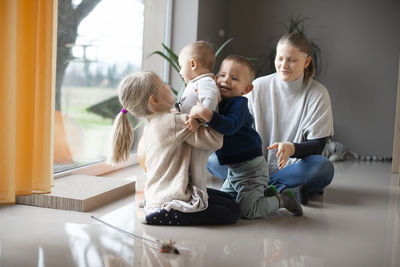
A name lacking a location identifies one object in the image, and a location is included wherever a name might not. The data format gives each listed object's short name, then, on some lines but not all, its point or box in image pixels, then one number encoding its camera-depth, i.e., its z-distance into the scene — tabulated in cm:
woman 244
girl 183
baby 185
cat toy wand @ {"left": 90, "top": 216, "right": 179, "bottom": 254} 156
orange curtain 174
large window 262
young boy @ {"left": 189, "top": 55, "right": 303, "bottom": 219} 198
